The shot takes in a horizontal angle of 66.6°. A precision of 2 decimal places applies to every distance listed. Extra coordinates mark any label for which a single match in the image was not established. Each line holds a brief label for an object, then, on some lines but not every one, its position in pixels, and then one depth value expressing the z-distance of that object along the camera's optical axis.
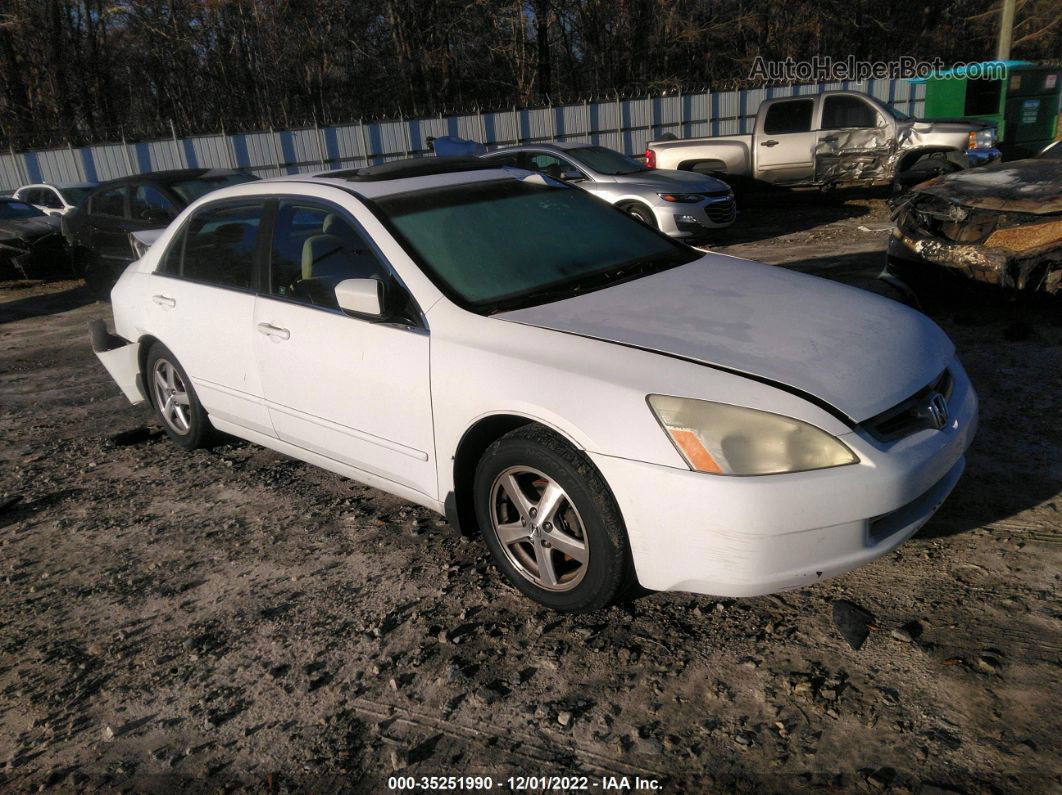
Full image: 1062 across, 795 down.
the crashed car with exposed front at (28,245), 12.28
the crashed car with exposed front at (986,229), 5.66
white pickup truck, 12.76
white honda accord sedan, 2.55
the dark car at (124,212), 10.25
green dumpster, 16.33
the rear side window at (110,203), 10.63
